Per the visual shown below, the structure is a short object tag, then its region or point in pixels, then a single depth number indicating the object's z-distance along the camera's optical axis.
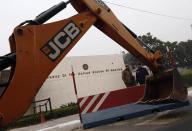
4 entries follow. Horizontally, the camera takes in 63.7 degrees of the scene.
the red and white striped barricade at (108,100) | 4.15
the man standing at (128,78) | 6.64
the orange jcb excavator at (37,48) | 2.13
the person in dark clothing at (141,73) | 6.26
